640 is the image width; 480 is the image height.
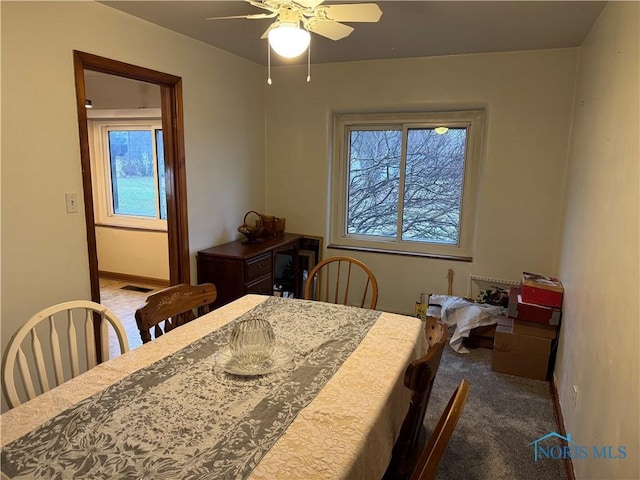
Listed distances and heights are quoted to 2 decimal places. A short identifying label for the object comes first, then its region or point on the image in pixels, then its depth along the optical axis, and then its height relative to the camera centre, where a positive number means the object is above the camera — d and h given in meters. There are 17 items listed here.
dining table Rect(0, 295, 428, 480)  0.97 -0.66
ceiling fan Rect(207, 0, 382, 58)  1.70 +0.71
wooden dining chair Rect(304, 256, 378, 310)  3.93 -1.01
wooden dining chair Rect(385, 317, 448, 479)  1.12 -0.65
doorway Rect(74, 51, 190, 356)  2.35 +0.11
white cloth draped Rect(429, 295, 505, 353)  3.17 -1.06
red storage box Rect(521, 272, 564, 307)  2.74 -0.74
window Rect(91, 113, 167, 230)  4.68 +0.04
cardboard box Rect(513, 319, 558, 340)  2.75 -0.99
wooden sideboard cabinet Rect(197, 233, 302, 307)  3.09 -0.70
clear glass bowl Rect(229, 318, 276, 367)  1.45 -0.59
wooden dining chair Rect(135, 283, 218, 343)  1.67 -0.57
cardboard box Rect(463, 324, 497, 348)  3.20 -1.23
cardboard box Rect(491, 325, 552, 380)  2.78 -1.18
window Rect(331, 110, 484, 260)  3.63 -0.01
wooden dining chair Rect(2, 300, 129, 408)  1.30 -0.63
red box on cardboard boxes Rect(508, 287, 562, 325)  2.72 -0.87
